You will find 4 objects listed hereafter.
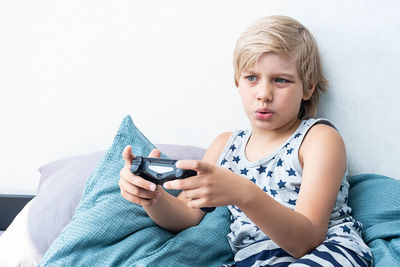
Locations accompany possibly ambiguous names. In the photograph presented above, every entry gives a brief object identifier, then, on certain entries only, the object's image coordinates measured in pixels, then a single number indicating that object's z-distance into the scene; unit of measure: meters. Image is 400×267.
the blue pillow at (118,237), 0.99
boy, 0.88
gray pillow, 1.18
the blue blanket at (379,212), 1.01
